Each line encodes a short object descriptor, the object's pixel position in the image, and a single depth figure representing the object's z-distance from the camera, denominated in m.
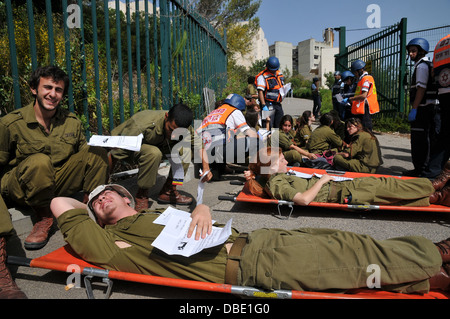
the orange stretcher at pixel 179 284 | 1.92
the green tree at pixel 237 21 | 22.30
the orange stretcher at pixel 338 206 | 3.41
